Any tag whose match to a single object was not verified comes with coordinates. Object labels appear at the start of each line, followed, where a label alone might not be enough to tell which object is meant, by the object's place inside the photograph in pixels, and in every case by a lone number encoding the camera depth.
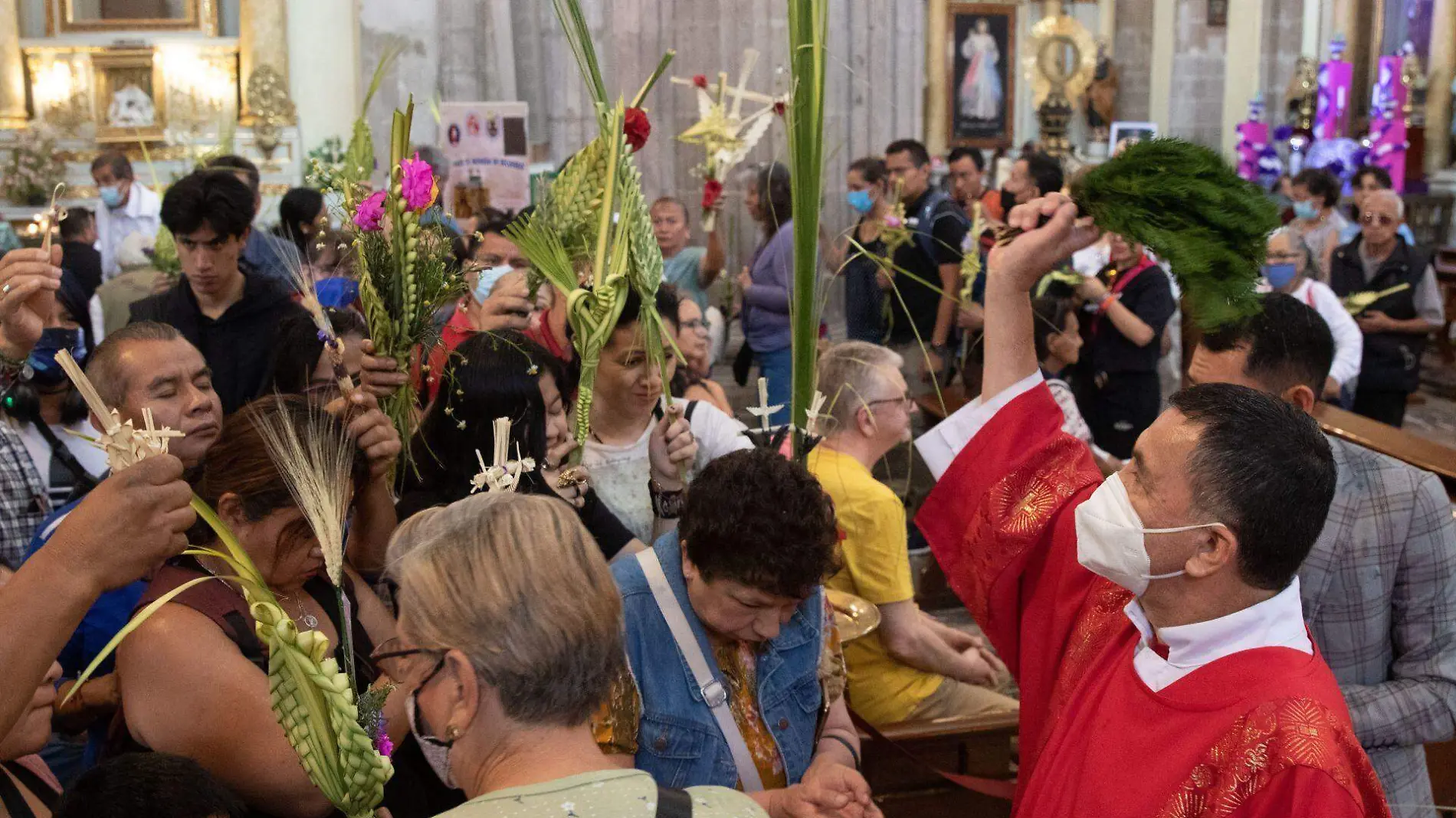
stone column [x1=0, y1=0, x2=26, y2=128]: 12.21
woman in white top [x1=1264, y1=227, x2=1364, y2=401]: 6.13
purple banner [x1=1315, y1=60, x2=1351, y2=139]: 17.73
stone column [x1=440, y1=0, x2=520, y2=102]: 9.25
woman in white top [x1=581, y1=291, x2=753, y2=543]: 3.23
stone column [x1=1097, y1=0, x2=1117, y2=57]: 20.39
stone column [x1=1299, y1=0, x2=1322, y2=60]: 19.16
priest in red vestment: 1.80
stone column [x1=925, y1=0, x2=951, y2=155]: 20.64
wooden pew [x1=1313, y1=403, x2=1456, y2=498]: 4.07
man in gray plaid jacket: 2.49
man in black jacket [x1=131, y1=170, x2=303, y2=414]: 3.98
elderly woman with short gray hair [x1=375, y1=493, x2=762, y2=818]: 1.54
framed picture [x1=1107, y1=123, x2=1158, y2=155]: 19.16
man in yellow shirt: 3.12
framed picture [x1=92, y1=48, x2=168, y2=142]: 12.30
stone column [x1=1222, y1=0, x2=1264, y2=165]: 19.00
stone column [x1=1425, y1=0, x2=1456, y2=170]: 15.38
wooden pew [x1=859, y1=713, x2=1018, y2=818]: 3.27
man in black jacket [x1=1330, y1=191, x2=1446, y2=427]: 7.03
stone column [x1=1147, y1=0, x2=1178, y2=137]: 19.84
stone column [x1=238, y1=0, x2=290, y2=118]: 11.95
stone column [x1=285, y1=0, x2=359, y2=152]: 12.09
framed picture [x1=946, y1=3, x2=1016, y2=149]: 20.64
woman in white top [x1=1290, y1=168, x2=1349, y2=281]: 9.84
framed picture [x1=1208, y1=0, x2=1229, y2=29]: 19.56
